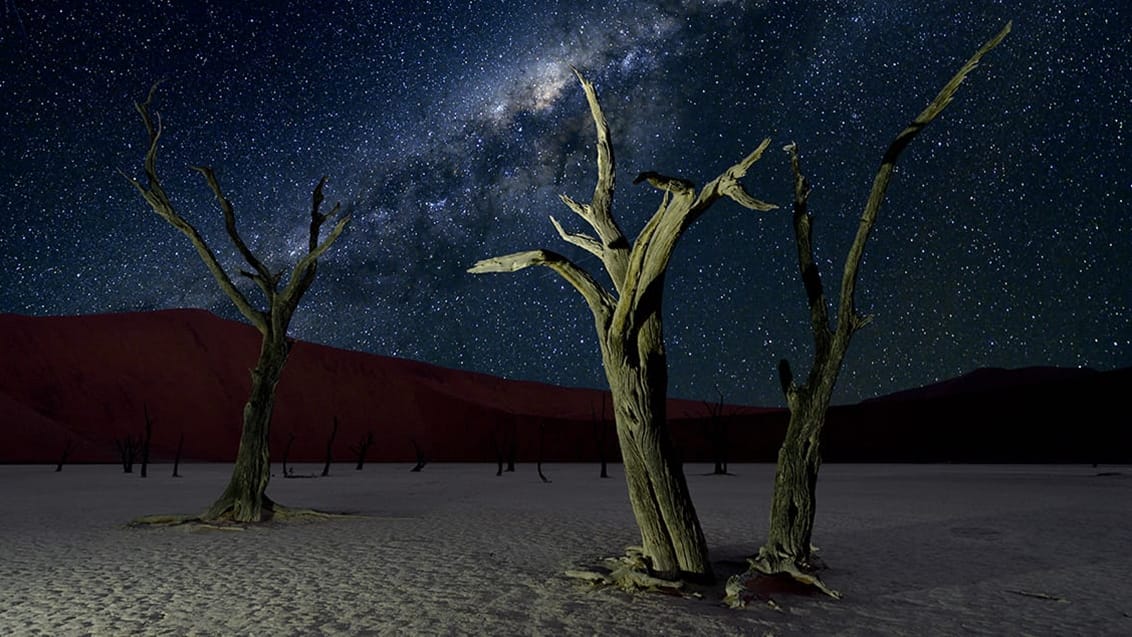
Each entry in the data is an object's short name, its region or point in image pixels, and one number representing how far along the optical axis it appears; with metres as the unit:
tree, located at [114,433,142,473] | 37.28
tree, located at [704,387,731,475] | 35.71
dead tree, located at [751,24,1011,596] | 8.36
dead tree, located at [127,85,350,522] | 14.25
